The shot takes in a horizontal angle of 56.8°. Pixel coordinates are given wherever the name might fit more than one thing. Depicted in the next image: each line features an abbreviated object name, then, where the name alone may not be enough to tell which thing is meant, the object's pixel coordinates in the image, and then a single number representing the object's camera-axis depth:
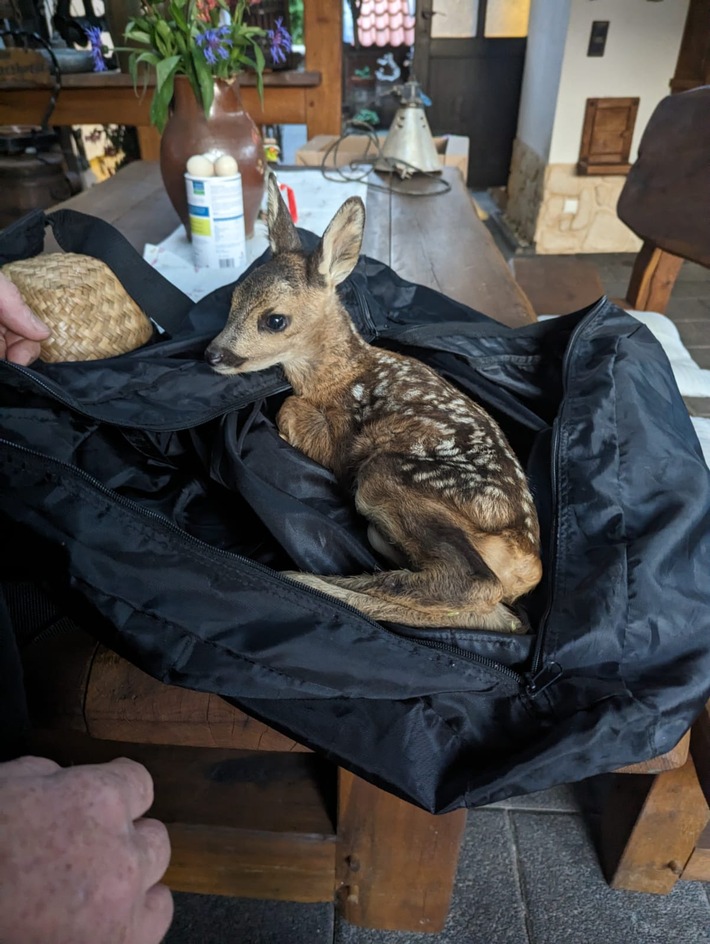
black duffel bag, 0.75
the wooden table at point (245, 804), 0.88
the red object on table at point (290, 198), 2.01
